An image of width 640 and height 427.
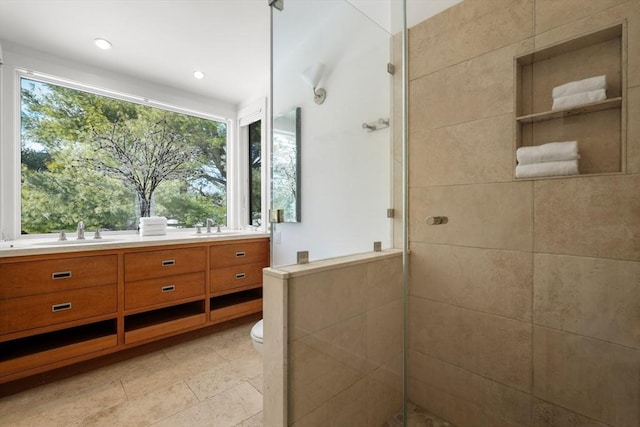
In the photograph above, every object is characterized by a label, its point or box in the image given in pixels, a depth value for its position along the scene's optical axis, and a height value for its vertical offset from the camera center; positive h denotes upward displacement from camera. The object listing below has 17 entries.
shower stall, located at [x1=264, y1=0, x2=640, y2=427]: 1.04 -0.03
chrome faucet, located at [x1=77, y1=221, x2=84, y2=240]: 2.26 -0.13
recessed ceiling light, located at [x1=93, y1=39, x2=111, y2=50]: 2.09 +1.32
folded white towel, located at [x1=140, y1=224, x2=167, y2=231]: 2.55 -0.11
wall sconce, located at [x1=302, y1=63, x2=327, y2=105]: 1.56 +0.78
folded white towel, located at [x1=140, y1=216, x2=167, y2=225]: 2.56 -0.05
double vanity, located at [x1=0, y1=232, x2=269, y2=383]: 1.65 -0.56
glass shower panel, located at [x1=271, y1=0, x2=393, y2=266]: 1.54 +0.52
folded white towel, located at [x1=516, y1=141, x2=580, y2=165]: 1.07 +0.25
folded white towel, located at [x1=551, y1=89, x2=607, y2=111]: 1.01 +0.44
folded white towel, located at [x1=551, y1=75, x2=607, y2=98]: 1.01 +0.49
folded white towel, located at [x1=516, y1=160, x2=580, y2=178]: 1.07 +0.18
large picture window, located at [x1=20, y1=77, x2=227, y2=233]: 2.24 +0.50
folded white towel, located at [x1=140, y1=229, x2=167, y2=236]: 2.56 -0.17
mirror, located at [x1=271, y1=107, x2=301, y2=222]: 1.41 +0.27
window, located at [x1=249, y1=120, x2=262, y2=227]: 3.17 +0.48
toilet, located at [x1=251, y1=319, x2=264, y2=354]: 1.51 -0.68
